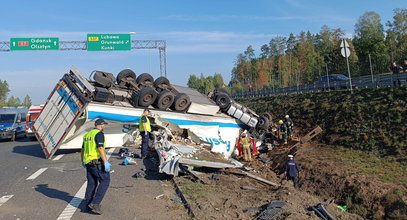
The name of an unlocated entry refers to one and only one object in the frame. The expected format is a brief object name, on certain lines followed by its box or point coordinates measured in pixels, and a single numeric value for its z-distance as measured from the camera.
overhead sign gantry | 24.20
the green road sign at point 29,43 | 24.16
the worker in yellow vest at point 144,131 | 9.12
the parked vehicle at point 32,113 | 19.17
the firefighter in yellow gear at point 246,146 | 12.30
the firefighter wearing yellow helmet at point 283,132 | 14.19
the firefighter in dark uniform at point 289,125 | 14.48
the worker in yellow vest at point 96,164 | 4.77
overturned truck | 9.90
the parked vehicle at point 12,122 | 17.91
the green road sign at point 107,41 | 24.52
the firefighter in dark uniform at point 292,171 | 9.22
